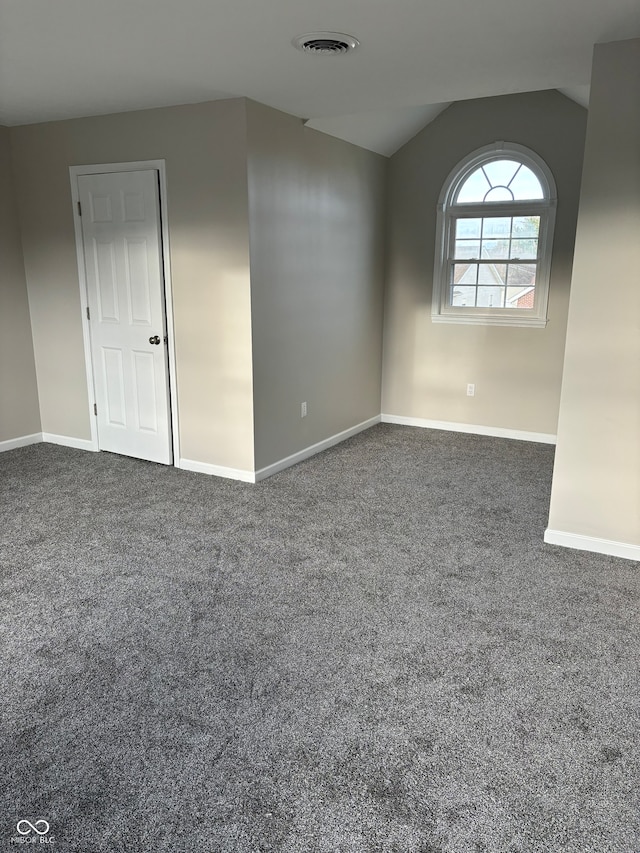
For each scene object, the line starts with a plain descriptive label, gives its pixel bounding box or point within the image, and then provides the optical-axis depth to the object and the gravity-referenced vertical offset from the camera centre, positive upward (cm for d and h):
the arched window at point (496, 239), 502 +37
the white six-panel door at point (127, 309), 429 -20
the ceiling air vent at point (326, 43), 271 +105
